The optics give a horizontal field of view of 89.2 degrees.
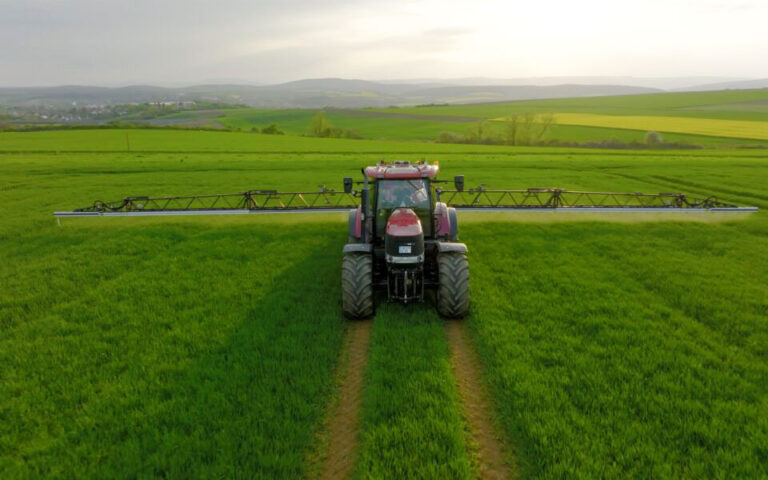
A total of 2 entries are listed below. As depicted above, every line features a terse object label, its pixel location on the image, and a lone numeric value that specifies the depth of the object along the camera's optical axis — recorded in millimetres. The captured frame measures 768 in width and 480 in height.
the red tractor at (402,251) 7594
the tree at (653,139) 49469
